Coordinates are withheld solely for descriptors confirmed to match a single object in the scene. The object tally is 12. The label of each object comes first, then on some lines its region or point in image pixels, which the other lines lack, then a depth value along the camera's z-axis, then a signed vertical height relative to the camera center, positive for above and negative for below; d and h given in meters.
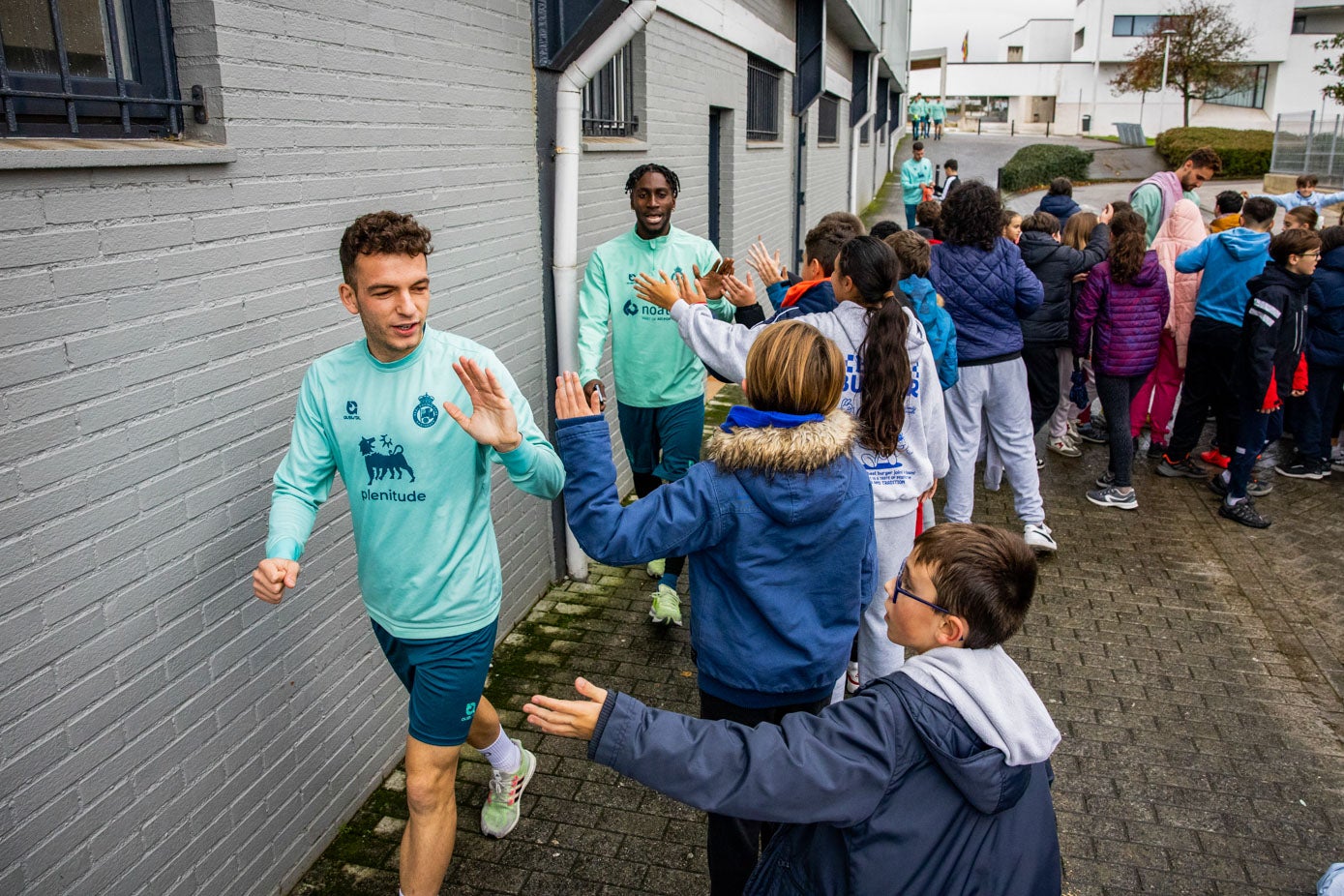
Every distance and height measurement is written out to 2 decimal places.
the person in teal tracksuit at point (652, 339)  4.97 -0.73
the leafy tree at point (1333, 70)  34.12 +4.20
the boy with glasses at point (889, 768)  1.78 -1.03
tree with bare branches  48.06 +6.69
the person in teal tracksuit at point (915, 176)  18.56 +0.31
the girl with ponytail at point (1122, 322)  6.61 -0.89
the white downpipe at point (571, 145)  5.02 +0.26
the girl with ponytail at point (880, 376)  3.69 -0.70
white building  57.84 +8.01
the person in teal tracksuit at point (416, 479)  2.74 -0.81
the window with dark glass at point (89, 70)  2.41 +0.34
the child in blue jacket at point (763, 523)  2.51 -0.84
